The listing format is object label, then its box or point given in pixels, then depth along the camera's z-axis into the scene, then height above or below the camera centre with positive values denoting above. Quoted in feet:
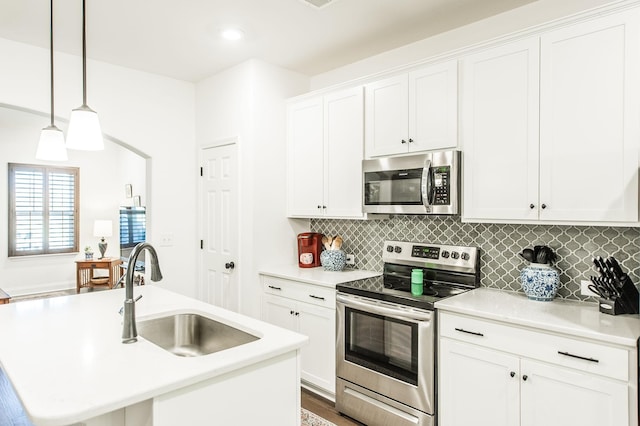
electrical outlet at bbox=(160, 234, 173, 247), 12.58 -0.94
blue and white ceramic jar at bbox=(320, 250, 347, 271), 10.98 -1.34
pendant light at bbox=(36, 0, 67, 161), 7.70 +1.25
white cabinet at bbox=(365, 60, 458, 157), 8.37 +2.26
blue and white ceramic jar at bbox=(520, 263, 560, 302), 7.43 -1.30
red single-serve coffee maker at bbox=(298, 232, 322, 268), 11.69 -1.15
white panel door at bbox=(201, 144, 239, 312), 11.76 -0.43
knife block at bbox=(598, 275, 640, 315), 6.54 -1.46
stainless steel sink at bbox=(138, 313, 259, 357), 6.49 -2.08
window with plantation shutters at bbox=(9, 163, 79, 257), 21.35 +0.04
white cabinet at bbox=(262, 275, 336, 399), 9.50 -2.79
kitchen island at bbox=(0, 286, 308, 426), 3.90 -1.79
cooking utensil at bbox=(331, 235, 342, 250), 11.38 -0.91
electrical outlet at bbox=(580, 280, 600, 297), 7.41 -1.43
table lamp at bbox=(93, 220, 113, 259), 23.12 -1.09
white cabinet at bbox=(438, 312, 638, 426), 5.74 -2.66
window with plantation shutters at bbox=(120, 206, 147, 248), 23.61 -0.93
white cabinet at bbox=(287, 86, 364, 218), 10.19 +1.53
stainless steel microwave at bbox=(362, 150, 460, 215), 8.22 +0.61
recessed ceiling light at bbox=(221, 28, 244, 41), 9.46 +4.28
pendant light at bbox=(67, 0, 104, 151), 6.46 +1.29
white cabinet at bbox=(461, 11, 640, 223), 6.32 +1.52
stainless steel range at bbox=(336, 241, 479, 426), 7.62 -2.58
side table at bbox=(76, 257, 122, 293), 21.28 -3.41
